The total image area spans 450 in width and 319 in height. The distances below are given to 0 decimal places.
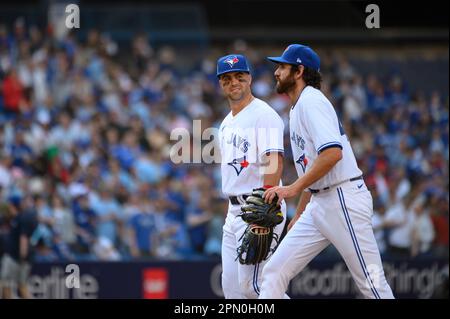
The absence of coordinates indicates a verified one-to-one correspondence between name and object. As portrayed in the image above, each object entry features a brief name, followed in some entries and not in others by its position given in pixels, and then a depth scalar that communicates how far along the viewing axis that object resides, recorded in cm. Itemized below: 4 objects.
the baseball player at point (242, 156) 1434
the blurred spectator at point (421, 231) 2647
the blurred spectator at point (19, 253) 2333
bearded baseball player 1282
